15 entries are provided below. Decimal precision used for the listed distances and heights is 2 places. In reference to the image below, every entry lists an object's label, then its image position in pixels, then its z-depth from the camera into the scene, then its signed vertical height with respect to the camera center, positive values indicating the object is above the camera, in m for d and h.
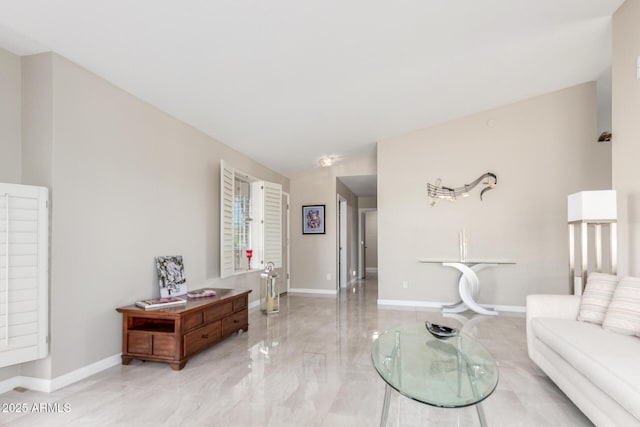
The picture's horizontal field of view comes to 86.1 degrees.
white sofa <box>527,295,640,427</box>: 1.63 -0.76
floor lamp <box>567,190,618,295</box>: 2.96 +0.09
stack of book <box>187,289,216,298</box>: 3.48 -0.70
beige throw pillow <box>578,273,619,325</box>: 2.50 -0.55
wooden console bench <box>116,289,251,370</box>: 2.83 -0.90
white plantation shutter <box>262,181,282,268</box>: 5.25 +0.06
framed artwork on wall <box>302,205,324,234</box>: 6.65 +0.14
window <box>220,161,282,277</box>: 5.03 +0.05
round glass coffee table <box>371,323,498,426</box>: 1.50 -0.75
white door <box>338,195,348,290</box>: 7.45 -0.31
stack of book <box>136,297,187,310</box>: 2.93 -0.67
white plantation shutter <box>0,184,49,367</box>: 2.25 -0.30
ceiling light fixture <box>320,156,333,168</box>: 5.79 +1.09
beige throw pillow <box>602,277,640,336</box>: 2.21 -0.57
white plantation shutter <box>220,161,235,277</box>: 4.27 +0.10
